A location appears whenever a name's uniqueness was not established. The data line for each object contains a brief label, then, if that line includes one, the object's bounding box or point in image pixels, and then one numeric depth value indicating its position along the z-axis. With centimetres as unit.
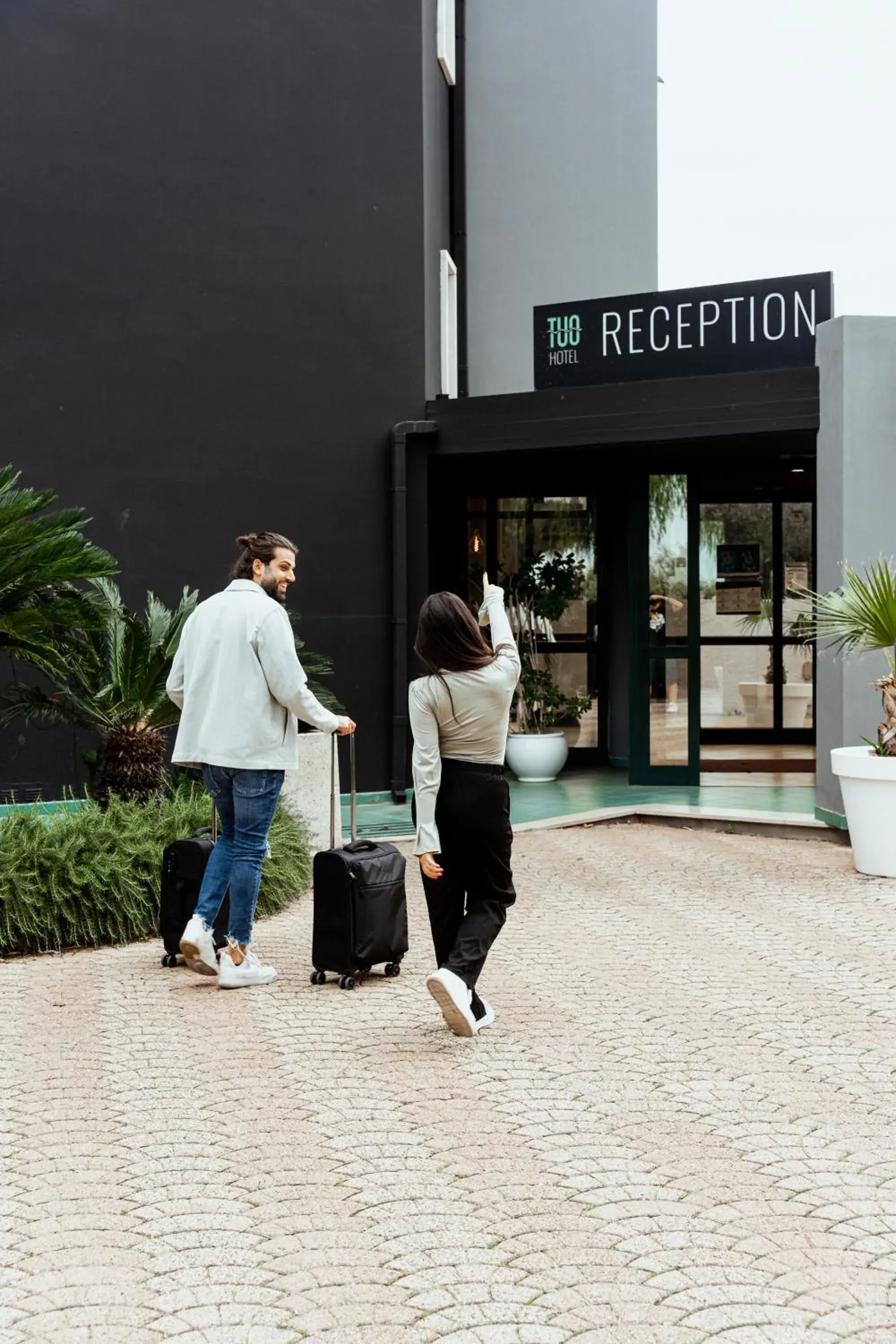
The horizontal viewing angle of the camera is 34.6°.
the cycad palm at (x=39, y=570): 796
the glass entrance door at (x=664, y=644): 1341
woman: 531
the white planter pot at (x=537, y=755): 1388
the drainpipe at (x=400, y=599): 1232
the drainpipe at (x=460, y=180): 1539
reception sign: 1177
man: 610
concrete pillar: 1052
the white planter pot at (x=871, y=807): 912
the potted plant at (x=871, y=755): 913
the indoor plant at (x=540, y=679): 1391
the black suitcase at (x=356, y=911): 618
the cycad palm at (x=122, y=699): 874
